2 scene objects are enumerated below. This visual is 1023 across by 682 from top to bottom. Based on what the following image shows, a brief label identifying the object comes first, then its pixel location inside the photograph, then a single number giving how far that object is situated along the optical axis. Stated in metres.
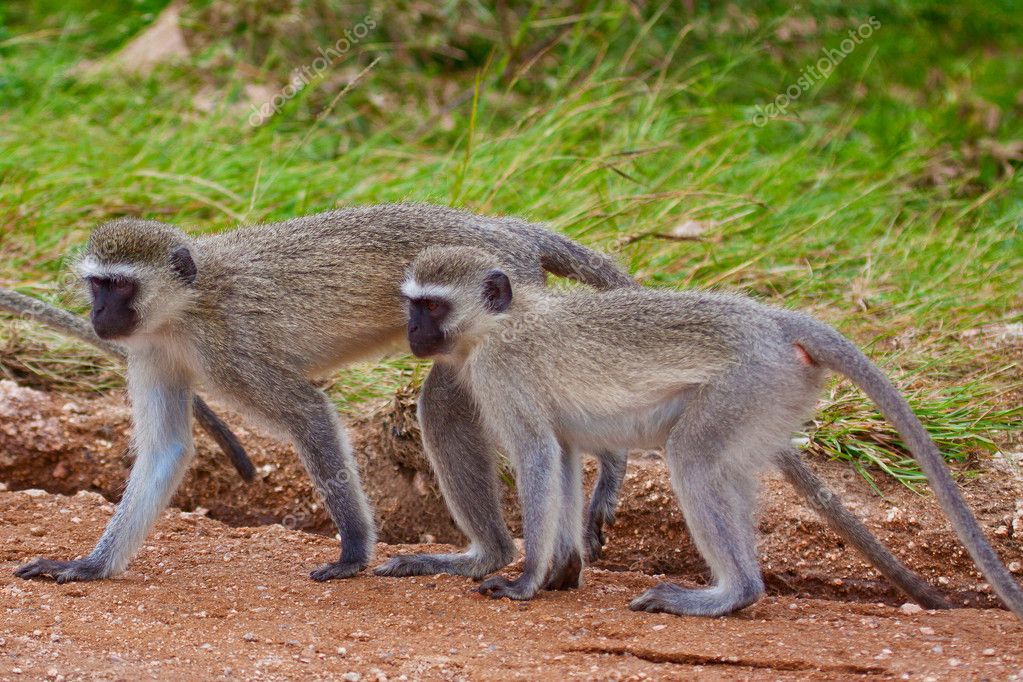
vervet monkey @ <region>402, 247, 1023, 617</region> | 7.94
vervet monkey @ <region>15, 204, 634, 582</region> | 8.85
